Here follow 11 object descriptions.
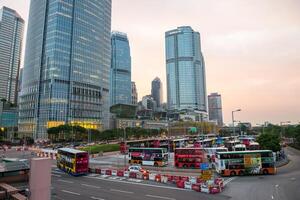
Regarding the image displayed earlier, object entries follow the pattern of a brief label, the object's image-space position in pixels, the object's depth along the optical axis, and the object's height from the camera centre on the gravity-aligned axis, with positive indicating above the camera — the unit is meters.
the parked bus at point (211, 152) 56.34 -4.98
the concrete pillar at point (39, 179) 9.89 -1.97
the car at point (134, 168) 44.67 -6.92
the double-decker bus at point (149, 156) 57.25 -6.05
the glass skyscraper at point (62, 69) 155.71 +45.94
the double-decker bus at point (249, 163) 41.41 -5.58
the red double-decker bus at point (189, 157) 52.84 -5.85
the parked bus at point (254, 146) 64.69 -4.15
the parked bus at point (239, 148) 58.50 -4.11
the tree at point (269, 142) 56.97 -2.67
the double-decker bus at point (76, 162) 42.34 -5.33
